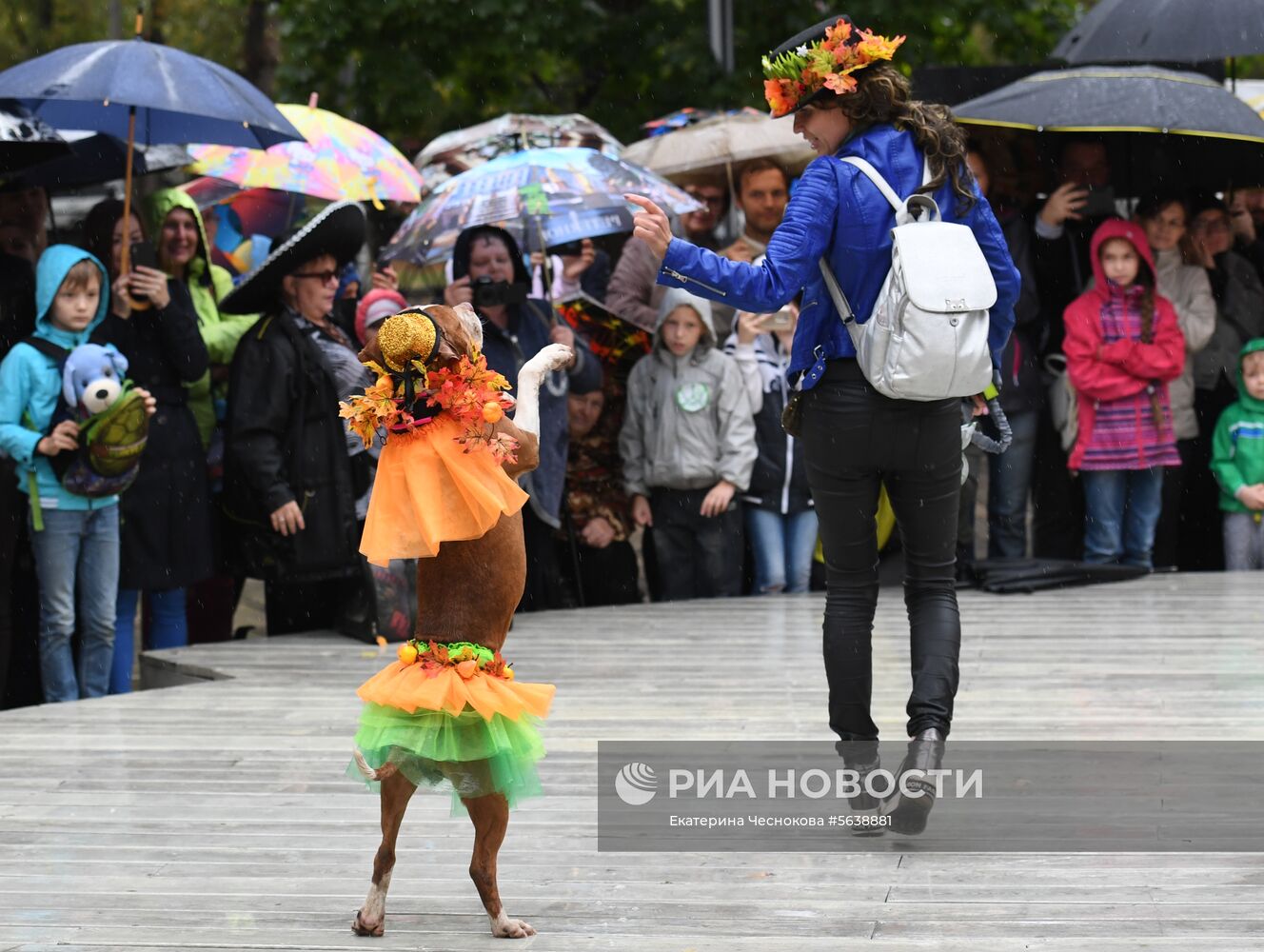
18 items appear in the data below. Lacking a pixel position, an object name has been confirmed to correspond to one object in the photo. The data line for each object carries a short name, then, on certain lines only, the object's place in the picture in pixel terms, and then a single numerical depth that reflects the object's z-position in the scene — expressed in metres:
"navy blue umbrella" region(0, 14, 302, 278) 14.45
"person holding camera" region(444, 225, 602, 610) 16.22
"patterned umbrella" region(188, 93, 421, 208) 17.28
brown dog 8.31
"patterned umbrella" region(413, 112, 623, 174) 19.73
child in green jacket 18.39
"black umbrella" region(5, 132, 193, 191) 16.81
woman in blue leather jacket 9.47
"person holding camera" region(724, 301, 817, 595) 17.70
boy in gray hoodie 17.37
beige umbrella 18.77
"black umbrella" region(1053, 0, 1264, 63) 17.59
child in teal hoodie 14.30
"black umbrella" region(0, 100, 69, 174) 15.00
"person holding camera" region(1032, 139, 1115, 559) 18.64
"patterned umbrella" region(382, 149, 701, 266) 16.36
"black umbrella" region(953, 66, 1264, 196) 16.70
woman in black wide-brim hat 15.36
